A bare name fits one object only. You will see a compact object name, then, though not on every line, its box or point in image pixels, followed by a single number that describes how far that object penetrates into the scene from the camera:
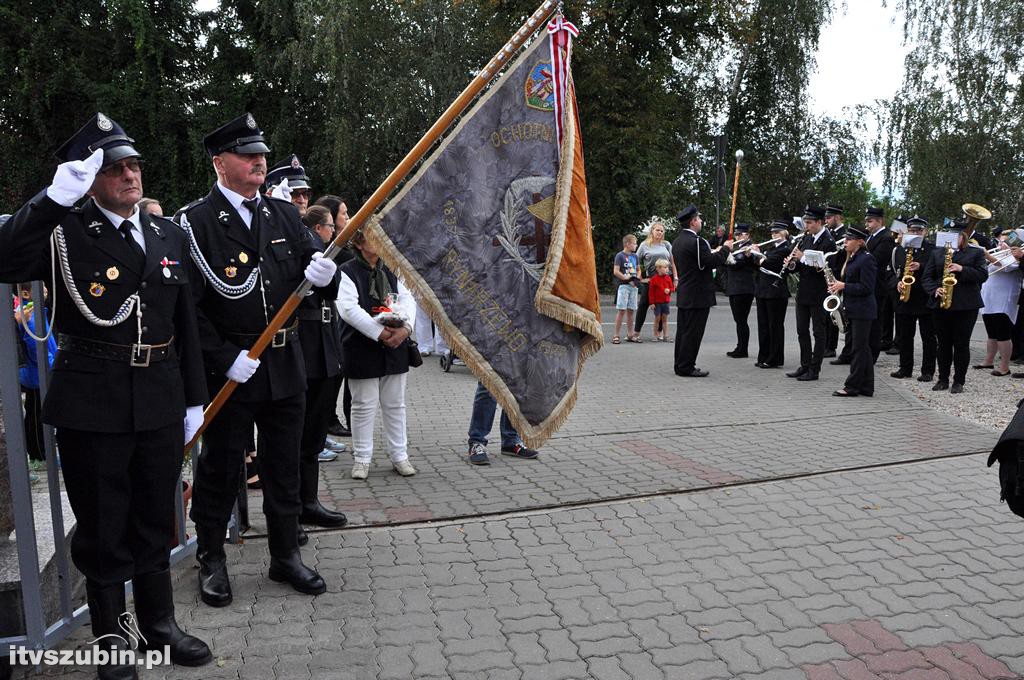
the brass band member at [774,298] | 12.16
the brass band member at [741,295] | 13.38
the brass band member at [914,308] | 11.33
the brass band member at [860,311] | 9.95
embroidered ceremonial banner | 4.51
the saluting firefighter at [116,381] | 3.21
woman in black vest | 5.95
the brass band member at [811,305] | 11.27
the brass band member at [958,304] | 10.15
